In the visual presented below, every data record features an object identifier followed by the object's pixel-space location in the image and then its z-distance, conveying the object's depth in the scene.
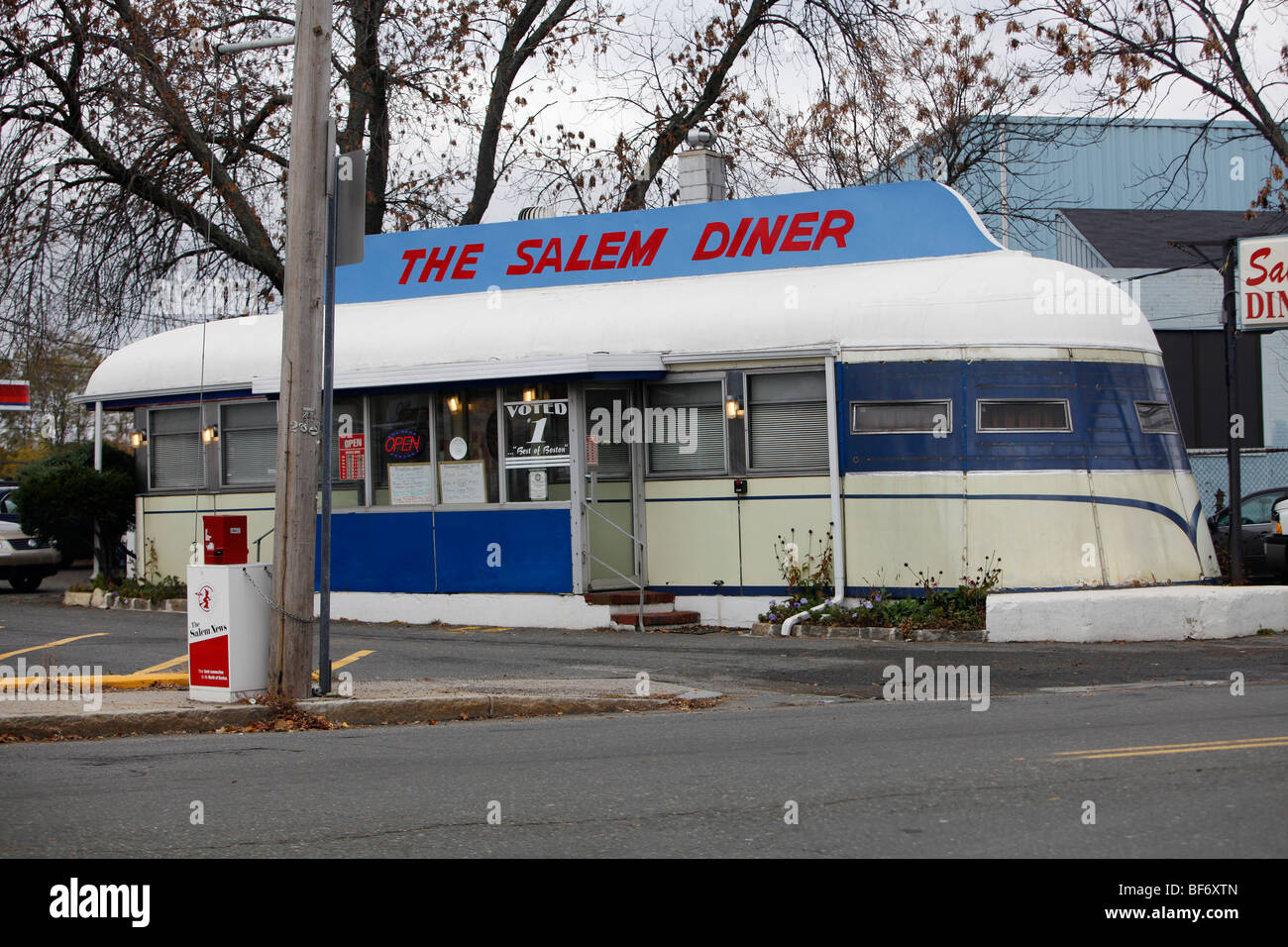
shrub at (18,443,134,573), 19.95
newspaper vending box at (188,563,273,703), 10.73
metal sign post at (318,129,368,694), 10.62
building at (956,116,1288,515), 30.28
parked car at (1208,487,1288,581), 21.22
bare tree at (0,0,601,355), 21.56
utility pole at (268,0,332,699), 10.56
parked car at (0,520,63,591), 24.03
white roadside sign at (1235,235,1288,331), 16.45
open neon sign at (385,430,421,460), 17.89
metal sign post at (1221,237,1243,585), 16.59
